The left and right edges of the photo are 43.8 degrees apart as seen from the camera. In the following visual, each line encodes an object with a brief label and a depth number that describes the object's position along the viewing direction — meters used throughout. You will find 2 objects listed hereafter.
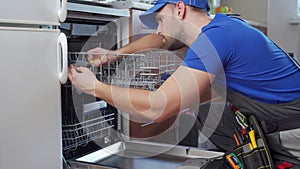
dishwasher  1.16
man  0.98
